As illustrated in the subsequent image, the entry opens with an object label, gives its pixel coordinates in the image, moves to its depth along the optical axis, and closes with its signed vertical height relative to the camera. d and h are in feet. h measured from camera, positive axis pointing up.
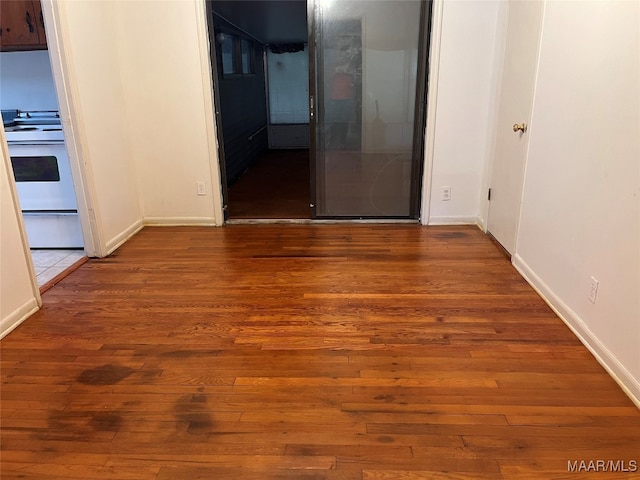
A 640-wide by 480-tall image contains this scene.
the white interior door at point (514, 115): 10.05 -0.69
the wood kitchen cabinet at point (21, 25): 11.40 +1.52
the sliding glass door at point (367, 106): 12.28 -0.53
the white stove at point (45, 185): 11.62 -2.30
